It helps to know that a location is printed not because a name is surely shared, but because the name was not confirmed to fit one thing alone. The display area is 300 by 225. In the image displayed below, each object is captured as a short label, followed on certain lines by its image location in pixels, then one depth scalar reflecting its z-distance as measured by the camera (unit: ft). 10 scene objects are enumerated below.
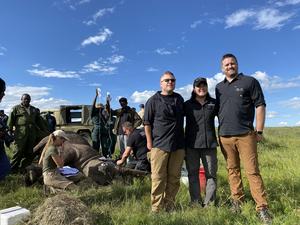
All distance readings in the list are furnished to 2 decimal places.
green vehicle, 30.88
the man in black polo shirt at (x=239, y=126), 9.54
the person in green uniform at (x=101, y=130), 19.83
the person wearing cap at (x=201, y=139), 10.25
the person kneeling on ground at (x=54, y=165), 12.26
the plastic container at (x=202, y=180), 12.26
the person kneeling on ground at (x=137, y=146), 13.84
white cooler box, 8.86
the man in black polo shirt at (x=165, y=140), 10.03
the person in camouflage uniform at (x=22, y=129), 16.93
